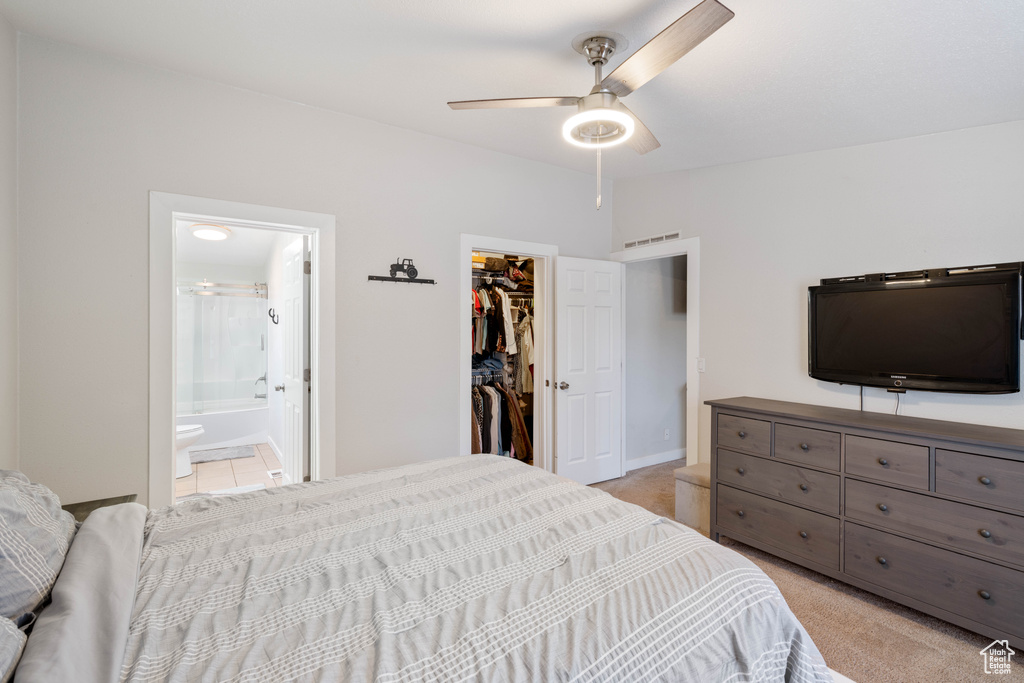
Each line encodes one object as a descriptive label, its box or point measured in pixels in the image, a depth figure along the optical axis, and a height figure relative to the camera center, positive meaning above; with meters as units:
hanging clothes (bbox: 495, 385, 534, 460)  4.30 -0.80
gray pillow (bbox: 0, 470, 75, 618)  0.89 -0.44
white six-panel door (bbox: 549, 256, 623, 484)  3.78 -0.24
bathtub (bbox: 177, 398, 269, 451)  5.22 -0.93
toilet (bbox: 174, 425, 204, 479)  4.05 -0.89
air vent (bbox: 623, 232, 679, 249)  3.75 +0.85
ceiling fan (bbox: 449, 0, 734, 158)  1.41 +0.96
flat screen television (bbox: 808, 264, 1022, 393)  2.23 +0.05
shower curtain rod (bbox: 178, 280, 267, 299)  5.40 +0.62
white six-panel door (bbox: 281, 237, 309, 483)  2.99 -0.12
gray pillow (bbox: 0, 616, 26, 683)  0.71 -0.49
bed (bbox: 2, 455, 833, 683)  0.87 -0.59
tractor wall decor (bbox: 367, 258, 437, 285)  3.08 +0.47
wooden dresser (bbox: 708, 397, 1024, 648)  1.90 -0.77
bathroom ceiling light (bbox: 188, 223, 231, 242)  3.90 +0.95
